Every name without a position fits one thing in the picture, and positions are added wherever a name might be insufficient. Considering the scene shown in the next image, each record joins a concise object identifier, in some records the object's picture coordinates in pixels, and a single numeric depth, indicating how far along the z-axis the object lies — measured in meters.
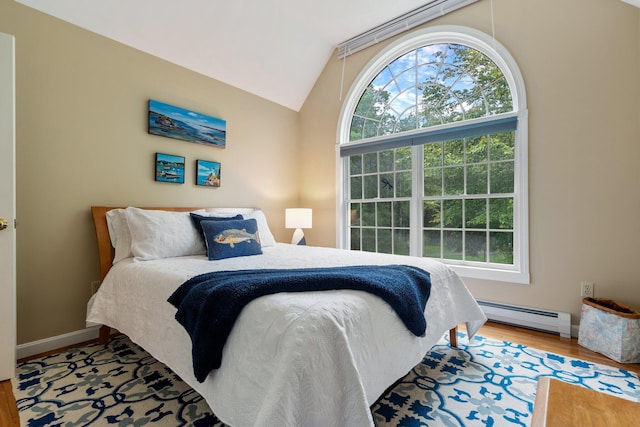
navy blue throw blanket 1.18
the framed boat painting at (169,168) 2.84
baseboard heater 2.47
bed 0.99
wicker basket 2.02
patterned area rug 1.48
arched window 2.80
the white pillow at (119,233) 2.29
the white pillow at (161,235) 2.23
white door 1.83
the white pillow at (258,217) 2.99
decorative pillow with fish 2.31
